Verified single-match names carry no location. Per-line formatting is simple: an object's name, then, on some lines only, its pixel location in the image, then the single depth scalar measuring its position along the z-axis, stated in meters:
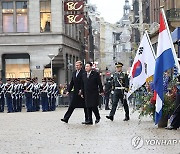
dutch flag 14.40
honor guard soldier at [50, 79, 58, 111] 30.31
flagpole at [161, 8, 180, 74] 13.39
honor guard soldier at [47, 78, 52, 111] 30.25
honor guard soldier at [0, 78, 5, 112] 30.08
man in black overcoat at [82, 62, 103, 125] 17.45
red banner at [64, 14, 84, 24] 44.50
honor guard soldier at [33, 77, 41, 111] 30.09
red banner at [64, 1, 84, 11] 44.66
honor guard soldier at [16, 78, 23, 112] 29.89
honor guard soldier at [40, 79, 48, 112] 30.19
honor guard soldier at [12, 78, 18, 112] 29.77
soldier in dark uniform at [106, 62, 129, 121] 18.53
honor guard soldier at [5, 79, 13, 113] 29.78
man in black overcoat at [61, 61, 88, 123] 18.12
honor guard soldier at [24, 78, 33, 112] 29.80
